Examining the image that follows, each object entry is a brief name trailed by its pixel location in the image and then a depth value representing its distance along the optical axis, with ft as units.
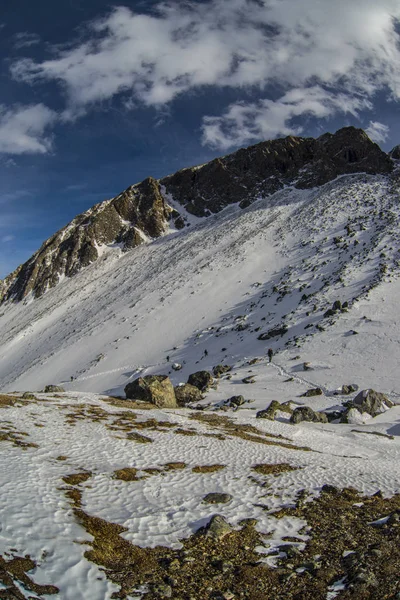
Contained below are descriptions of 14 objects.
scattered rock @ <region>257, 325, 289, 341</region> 124.50
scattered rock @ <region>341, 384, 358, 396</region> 88.10
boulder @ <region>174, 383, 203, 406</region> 96.12
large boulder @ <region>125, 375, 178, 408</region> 90.22
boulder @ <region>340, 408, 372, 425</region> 75.59
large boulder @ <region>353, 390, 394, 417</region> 78.23
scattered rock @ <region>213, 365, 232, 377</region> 111.86
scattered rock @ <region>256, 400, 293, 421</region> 78.12
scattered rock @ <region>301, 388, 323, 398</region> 89.45
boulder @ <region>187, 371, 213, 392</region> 101.94
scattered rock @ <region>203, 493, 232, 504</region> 33.73
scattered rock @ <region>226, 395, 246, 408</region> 88.74
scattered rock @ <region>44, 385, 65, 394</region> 100.40
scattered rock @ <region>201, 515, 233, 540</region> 27.37
